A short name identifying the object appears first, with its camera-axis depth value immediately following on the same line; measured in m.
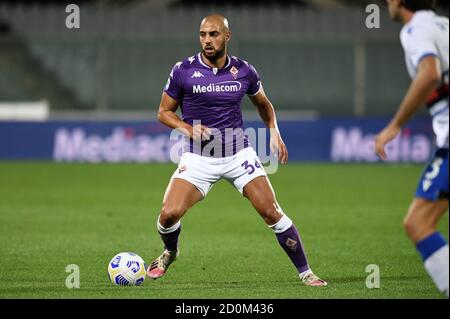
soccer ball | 16.89
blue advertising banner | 48.37
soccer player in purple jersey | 17.05
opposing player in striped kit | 12.73
